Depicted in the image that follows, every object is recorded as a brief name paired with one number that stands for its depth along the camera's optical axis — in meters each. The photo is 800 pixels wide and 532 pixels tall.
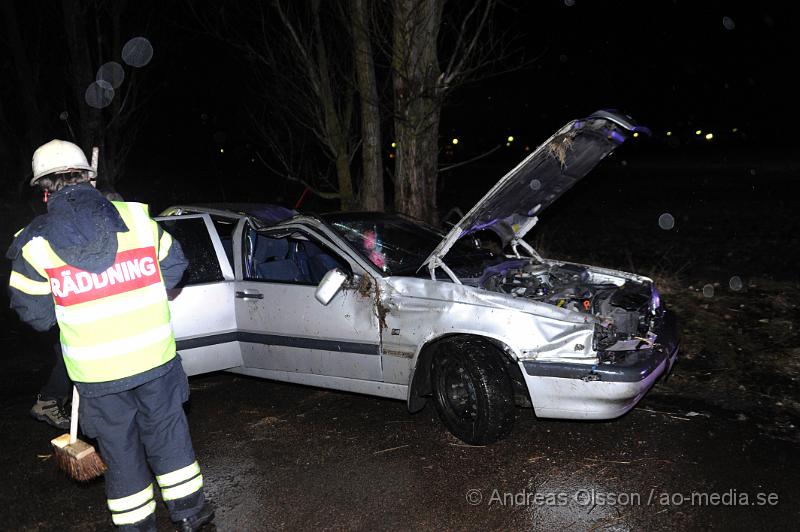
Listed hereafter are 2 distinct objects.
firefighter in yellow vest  3.02
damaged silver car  4.07
